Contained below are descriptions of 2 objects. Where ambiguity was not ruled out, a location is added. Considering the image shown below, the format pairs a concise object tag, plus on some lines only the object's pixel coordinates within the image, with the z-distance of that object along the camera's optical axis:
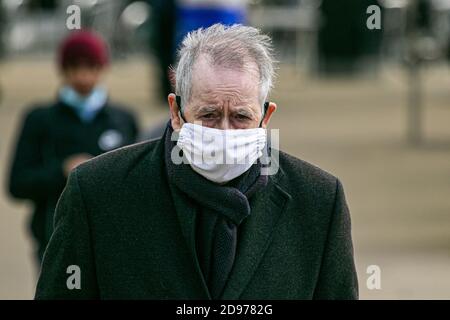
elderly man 6.27
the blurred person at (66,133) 12.09
